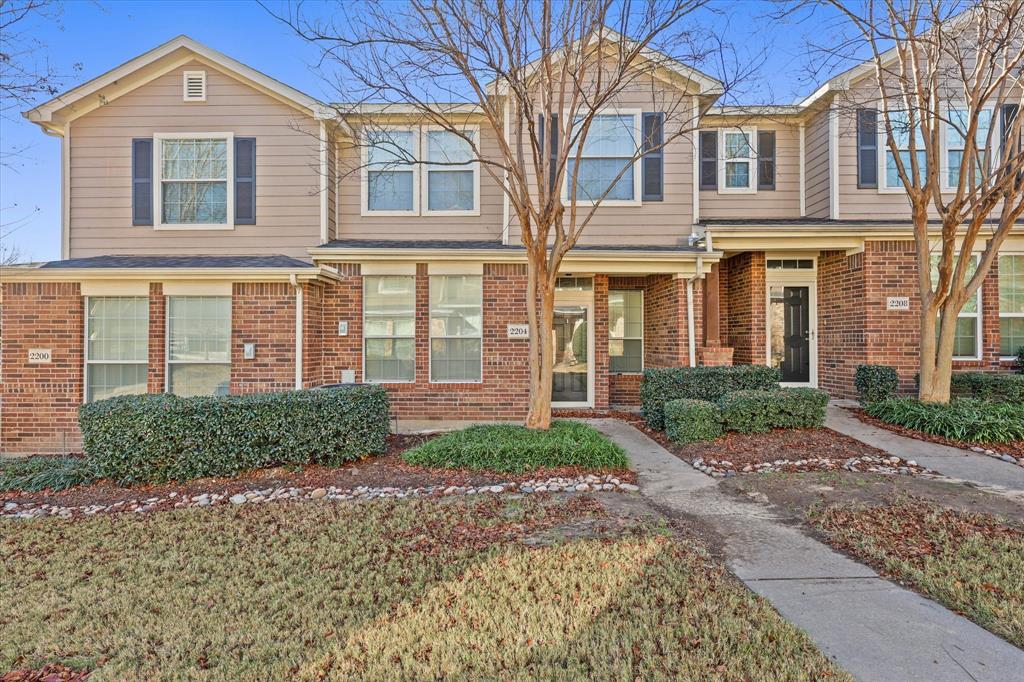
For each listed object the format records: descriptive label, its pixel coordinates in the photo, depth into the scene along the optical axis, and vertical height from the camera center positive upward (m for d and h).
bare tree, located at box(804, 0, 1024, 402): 7.09 +2.66
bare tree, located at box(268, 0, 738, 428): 6.33 +3.41
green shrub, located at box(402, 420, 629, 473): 6.03 -1.28
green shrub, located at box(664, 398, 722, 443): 7.02 -1.07
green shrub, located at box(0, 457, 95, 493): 6.04 -1.61
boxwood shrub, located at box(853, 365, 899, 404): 8.57 -0.66
